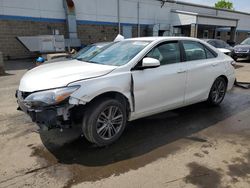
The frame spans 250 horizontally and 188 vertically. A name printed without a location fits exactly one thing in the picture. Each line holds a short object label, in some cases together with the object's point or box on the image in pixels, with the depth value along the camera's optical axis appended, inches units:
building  640.4
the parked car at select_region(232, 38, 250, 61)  591.6
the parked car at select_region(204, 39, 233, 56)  494.7
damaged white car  122.3
